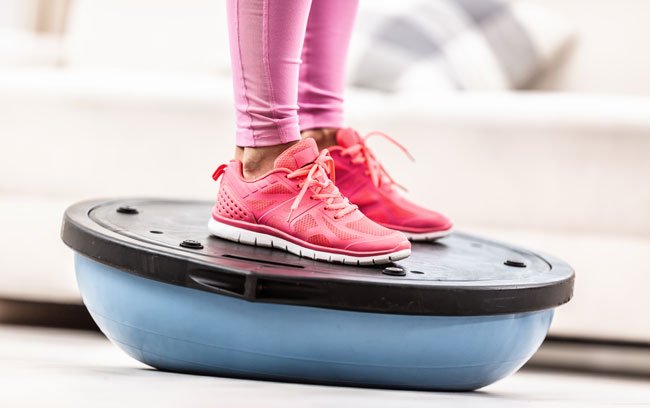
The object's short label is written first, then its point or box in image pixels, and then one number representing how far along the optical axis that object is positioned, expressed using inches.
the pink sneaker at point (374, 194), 78.2
